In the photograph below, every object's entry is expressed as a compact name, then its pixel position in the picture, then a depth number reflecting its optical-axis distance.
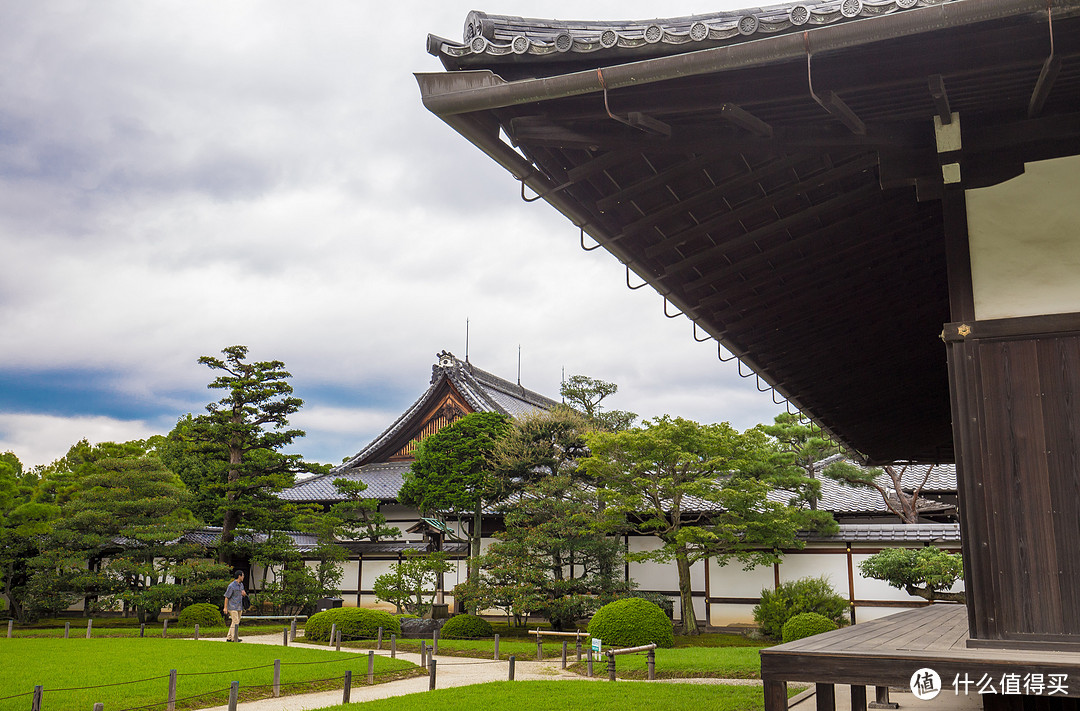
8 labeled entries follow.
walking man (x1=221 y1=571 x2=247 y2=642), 17.31
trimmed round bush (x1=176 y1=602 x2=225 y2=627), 20.03
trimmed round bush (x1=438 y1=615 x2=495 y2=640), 18.88
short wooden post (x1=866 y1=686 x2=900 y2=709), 7.84
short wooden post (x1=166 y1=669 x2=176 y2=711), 8.80
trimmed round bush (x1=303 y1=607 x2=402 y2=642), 17.86
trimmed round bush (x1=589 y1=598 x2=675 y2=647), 15.12
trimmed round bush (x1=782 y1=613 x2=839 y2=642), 14.77
